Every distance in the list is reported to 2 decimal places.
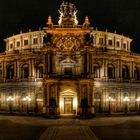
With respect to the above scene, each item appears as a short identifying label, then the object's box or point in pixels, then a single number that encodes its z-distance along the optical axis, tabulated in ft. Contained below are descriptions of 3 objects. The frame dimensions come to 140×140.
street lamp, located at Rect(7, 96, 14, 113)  128.98
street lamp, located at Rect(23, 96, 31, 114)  124.19
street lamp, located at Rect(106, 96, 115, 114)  122.78
